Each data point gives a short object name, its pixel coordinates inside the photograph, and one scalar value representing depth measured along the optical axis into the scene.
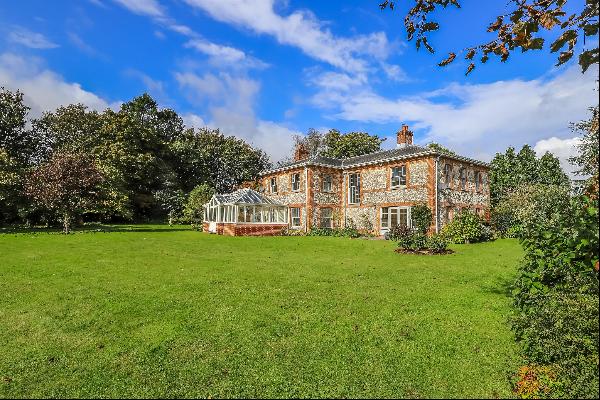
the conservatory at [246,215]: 30.02
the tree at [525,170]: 38.56
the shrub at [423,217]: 25.33
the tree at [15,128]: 40.69
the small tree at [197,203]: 39.09
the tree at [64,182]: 28.51
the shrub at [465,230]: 23.36
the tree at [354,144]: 51.16
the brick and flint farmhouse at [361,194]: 26.42
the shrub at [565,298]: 4.23
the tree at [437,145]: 48.97
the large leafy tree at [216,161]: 51.97
